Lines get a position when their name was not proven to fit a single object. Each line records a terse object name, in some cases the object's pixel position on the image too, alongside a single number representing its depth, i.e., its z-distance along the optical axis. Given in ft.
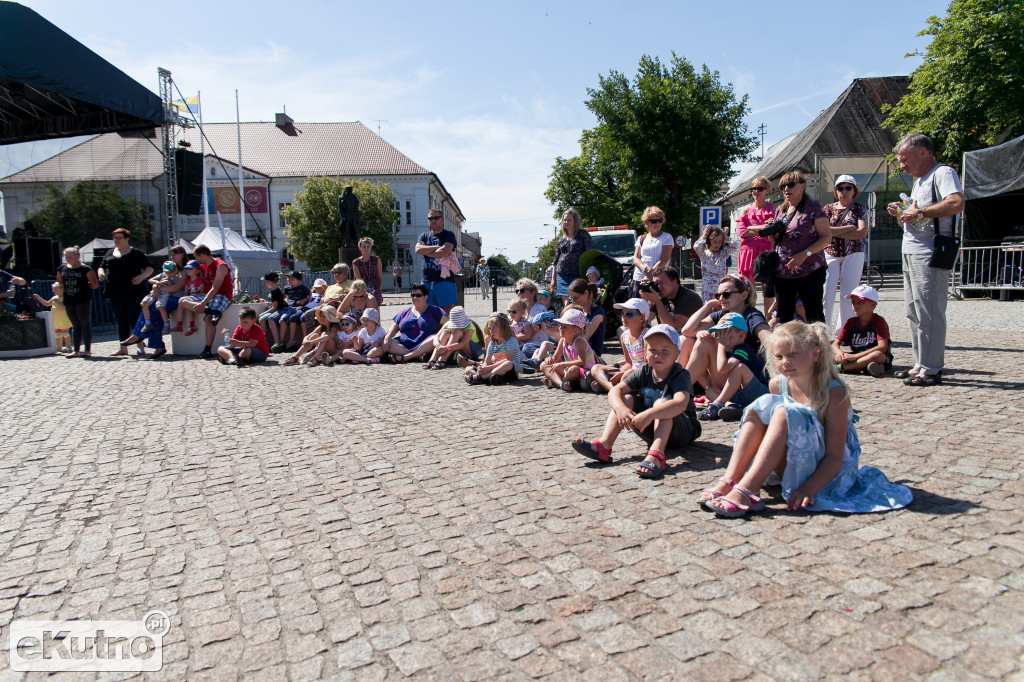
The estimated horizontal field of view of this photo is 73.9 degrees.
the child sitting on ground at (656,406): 13.83
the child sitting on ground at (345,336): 33.68
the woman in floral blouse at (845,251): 24.13
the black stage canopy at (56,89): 43.42
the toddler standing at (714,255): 29.99
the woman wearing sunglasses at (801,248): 21.63
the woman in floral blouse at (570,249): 30.89
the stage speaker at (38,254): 65.51
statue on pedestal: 52.54
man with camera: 21.47
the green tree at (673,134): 123.03
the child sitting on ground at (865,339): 22.48
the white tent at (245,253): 86.28
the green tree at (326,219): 159.84
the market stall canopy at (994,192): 60.70
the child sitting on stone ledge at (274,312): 38.73
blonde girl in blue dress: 10.91
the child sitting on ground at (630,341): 18.97
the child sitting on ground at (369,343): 32.94
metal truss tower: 64.75
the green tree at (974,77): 85.66
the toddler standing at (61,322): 42.60
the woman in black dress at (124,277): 37.86
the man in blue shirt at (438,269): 33.78
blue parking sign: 46.42
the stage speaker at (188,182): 67.67
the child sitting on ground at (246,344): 33.09
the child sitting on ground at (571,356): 22.85
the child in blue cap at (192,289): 37.76
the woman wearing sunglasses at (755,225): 26.04
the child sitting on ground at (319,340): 33.09
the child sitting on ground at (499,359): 25.18
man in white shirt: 19.08
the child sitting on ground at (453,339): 30.09
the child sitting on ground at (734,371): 16.99
